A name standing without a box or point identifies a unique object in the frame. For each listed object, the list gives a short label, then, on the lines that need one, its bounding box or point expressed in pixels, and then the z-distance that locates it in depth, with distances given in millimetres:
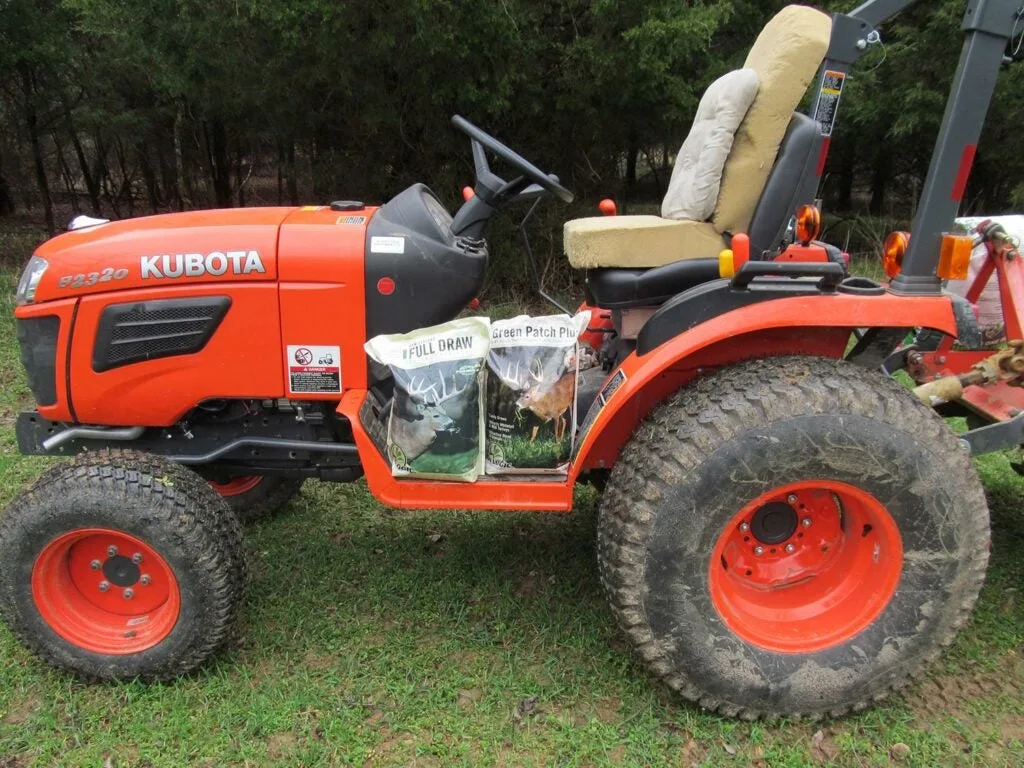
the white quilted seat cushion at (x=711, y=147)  2398
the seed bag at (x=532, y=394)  2127
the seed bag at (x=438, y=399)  2100
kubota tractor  1979
